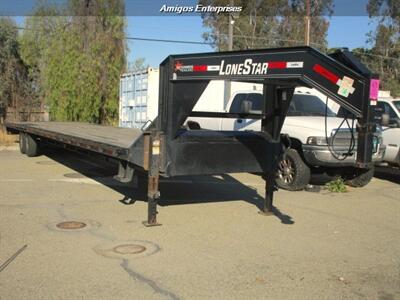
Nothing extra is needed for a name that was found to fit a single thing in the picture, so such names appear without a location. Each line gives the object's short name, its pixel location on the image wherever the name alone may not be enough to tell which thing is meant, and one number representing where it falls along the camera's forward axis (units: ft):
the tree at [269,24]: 162.61
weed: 35.66
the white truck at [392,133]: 40.32
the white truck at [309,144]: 34.14
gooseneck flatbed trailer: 19.17
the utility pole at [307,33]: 111.76
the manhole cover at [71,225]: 23.97
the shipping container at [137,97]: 66.03
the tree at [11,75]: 79.92
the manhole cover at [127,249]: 19.89
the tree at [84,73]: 71.05
